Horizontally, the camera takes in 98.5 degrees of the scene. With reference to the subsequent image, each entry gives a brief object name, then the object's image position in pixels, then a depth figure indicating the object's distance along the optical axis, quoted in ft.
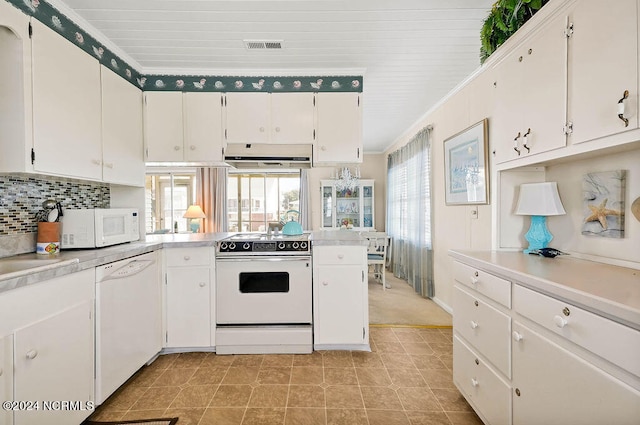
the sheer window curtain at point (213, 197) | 19.62
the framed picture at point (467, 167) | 8.50
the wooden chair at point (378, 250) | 14.48
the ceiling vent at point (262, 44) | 7.21
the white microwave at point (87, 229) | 6.31
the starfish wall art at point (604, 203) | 4.38
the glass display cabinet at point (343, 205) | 19.35
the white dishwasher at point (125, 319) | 5.62
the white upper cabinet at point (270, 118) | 8.77
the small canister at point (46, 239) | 5.92
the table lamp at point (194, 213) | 17.91
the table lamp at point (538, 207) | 5.19
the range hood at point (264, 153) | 8.82
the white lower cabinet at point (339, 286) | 7.93
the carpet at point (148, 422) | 5.38
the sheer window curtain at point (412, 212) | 12.64
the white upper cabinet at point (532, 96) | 4.43
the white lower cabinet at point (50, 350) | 3.93
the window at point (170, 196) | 20.35
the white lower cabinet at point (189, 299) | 7.86
